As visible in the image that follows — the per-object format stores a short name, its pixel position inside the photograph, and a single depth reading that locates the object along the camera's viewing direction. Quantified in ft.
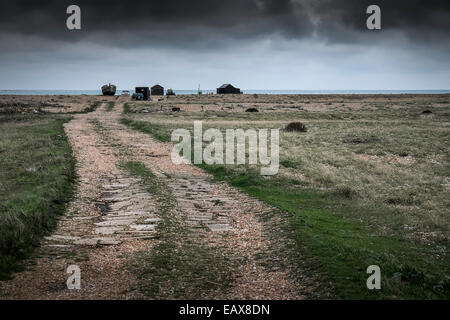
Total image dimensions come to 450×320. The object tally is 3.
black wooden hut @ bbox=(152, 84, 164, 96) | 450.71
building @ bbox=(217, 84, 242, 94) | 476.95
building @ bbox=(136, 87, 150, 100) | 340.84
